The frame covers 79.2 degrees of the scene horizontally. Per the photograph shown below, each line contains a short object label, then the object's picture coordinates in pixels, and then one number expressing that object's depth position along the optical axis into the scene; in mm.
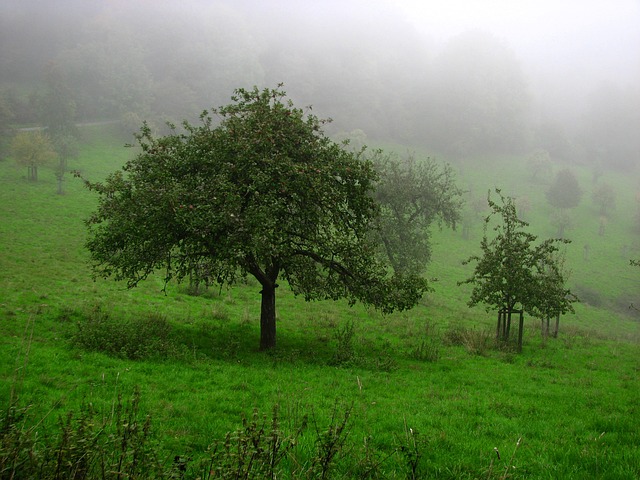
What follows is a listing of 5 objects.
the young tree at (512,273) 21000
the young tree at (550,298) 20656
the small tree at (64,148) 75125
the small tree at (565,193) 102562
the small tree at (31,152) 62625
